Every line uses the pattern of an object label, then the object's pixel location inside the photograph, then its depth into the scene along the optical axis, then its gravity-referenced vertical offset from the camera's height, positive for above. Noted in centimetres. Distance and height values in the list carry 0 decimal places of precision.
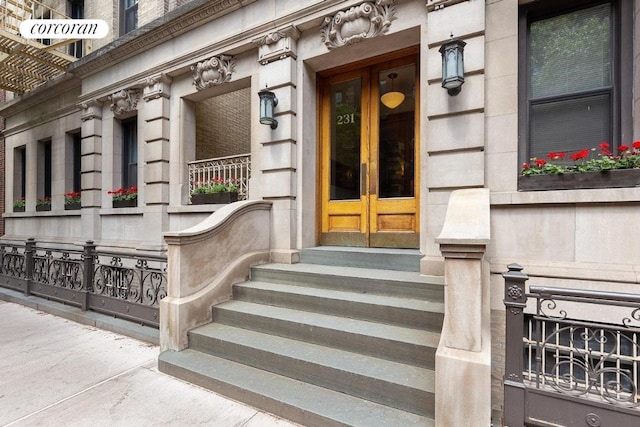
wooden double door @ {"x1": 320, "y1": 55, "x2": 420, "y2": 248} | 548 +104
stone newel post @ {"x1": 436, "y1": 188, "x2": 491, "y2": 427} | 252 -107
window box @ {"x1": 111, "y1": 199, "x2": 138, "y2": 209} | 845 +26
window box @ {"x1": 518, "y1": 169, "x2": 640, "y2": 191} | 352 +40
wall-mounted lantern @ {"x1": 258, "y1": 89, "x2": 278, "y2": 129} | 568 +190
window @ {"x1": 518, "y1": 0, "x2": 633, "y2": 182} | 392 +179
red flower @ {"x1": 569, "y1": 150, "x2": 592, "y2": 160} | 369 +69
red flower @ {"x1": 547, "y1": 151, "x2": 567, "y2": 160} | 396 +72
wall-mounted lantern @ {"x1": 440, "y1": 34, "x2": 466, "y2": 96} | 419 +198
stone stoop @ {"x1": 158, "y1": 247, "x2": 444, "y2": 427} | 288 -148
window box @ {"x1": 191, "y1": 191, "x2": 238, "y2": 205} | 663 +33
